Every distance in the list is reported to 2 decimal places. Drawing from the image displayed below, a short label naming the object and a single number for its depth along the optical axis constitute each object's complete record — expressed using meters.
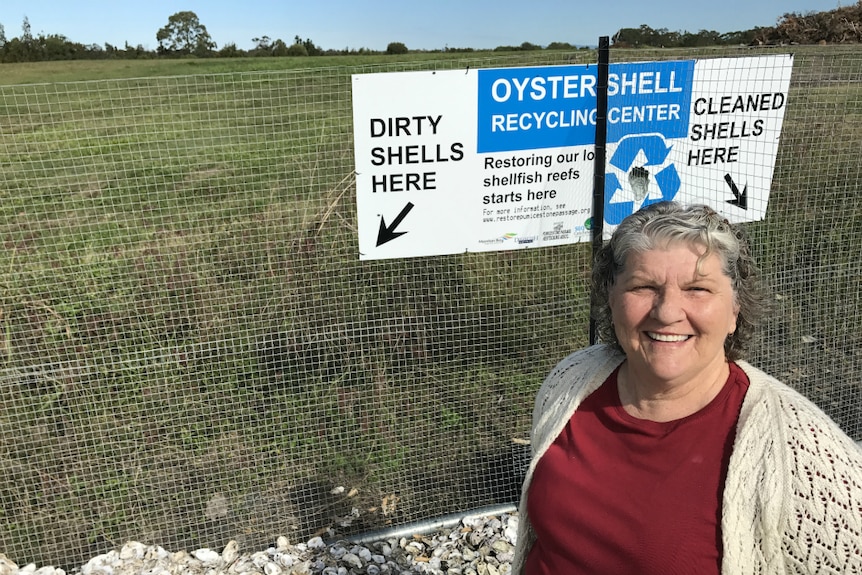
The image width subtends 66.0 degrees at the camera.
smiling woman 1.38
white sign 2.93
